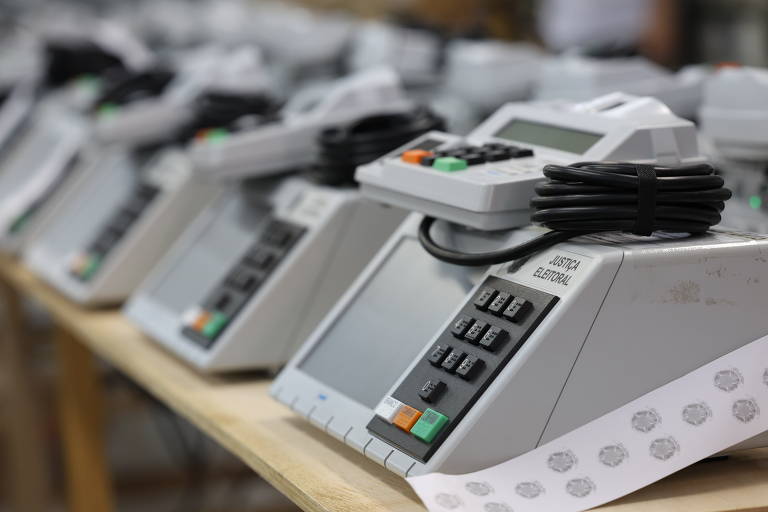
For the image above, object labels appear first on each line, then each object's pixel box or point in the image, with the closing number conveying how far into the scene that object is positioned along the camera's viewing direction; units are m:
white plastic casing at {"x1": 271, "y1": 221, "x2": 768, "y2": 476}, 1.23
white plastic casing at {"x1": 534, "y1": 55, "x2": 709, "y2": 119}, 1.81
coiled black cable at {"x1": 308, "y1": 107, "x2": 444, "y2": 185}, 1.71
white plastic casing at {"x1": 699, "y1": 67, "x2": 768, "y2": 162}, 1.49
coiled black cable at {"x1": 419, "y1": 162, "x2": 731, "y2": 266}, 1.26
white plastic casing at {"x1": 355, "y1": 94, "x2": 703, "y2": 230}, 1.33
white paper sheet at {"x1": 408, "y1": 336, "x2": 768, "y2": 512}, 1.22
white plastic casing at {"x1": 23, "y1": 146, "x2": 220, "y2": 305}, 2.14
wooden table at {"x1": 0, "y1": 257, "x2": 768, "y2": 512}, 1.26
